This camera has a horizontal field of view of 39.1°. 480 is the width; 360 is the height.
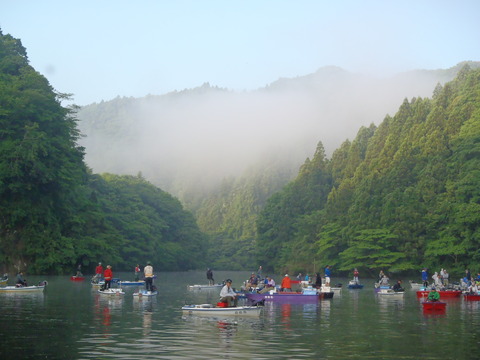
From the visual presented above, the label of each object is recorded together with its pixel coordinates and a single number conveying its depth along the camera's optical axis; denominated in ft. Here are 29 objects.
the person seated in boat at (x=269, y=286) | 171.37
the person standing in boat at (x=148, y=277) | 160.38
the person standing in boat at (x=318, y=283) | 179.42
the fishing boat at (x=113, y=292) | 160.97
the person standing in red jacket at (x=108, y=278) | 167.94
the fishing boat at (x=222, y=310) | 113.29
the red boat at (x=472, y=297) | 170.09
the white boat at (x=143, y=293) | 154.92
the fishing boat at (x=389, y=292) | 181.16
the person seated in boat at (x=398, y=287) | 181.56
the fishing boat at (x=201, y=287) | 213.46
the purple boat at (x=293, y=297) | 155.22
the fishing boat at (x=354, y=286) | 230.68
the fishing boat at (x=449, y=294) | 182.60
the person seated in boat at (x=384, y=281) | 212.23
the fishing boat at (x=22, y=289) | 160.45
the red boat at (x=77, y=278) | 241.76
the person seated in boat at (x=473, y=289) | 171.22
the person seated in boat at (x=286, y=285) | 170.81
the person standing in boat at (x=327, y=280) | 179.22
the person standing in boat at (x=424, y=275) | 223.90
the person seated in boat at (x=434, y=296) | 131.23
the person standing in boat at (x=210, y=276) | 215.72
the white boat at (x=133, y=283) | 221.87
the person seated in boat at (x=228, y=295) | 116.98
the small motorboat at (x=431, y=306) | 130.62
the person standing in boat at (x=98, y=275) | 188.37
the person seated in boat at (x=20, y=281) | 162.87
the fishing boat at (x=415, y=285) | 230.50
